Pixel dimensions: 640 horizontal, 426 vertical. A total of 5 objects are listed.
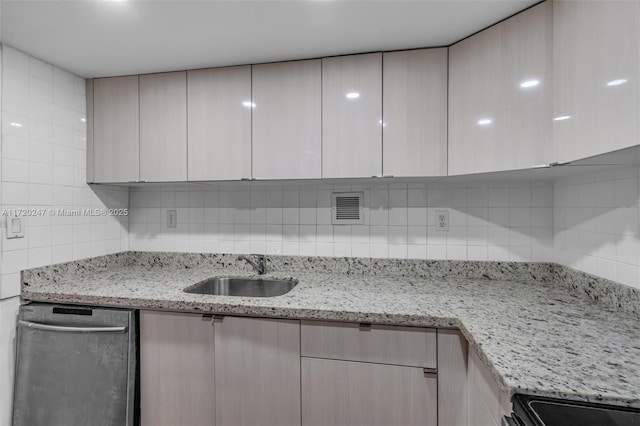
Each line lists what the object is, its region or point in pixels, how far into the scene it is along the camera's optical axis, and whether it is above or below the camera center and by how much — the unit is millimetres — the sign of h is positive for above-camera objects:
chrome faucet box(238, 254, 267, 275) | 2006 -344
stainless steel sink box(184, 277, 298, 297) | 1915 -484
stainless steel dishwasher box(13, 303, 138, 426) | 1483 -773
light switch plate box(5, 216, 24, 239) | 1541 -75
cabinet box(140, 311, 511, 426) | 1241 -710
